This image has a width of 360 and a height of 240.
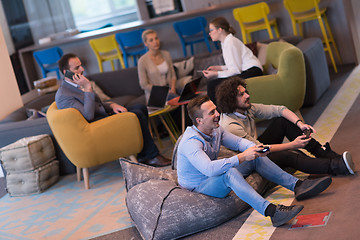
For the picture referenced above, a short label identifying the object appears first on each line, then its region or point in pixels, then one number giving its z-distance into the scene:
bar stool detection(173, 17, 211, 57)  8.11
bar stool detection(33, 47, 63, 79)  8.73
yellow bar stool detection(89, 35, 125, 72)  8.45
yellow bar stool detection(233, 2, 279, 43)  7.45
